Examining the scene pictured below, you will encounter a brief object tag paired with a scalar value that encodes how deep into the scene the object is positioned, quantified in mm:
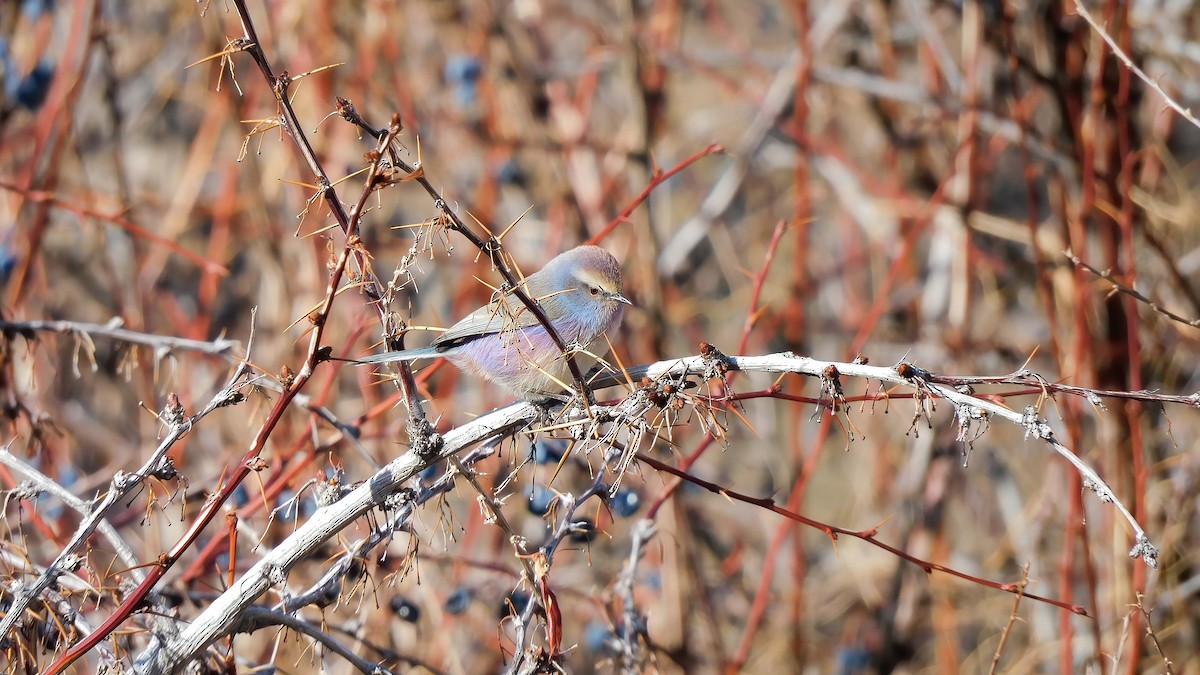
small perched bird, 5141
